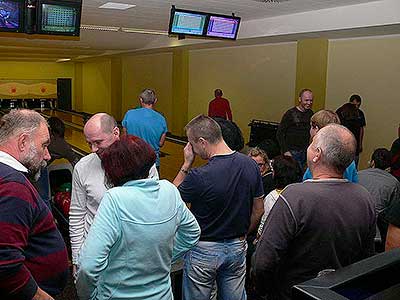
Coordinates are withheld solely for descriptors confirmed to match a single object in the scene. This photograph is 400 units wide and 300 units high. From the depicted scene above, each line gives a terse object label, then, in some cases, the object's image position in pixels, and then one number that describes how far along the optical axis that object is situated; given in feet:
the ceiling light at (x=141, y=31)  26.57
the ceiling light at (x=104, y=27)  23.29
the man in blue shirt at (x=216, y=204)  7.40
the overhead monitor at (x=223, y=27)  19.89
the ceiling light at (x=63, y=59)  63.97
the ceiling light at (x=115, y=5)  20.05
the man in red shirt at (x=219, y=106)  29.27
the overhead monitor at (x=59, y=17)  16.42
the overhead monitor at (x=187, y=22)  18.48
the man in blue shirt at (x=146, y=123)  15.87
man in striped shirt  4.82
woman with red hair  5.32
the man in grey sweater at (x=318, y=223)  5.57
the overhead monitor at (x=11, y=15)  15.69
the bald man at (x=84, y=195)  7.23
